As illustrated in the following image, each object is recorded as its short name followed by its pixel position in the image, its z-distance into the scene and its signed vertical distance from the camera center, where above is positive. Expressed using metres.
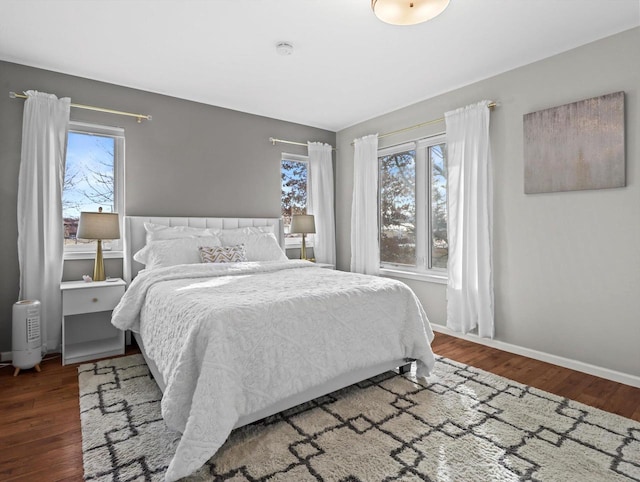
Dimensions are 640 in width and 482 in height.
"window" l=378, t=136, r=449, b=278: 3.97 +0.41
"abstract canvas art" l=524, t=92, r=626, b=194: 2.55 +0.73
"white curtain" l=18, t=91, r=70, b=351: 2.99 +0.33
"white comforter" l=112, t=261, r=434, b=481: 1.63 -0.52
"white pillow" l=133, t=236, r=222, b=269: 3.13 -0.08
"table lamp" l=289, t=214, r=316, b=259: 4.47 +0.22
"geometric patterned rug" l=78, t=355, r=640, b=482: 1.61 -1.03
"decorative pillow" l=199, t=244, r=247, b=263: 3.24 -0.11
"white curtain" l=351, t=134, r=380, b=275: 4.51 +0.43
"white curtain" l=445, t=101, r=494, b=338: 3.29 +0.20
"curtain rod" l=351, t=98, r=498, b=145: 3.79 +1.30
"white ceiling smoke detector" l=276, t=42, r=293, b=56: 2.73 +1.52
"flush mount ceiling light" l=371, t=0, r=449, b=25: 1.93 +1.29
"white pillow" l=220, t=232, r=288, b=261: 3.61 -0.01
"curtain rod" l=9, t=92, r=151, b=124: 2.97 +1.27
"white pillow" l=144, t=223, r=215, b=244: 3.38 +0.11
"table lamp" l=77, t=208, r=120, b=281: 3.03 +0.13
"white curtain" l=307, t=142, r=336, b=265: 4.88 +0.60
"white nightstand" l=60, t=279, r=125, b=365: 2.93 -0.73
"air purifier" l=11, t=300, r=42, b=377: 2.72 -0.71
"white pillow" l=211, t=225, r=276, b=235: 3.74 +0.14
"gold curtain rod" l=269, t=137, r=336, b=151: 4.50 +1.31
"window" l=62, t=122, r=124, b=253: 3.35 +0.67
